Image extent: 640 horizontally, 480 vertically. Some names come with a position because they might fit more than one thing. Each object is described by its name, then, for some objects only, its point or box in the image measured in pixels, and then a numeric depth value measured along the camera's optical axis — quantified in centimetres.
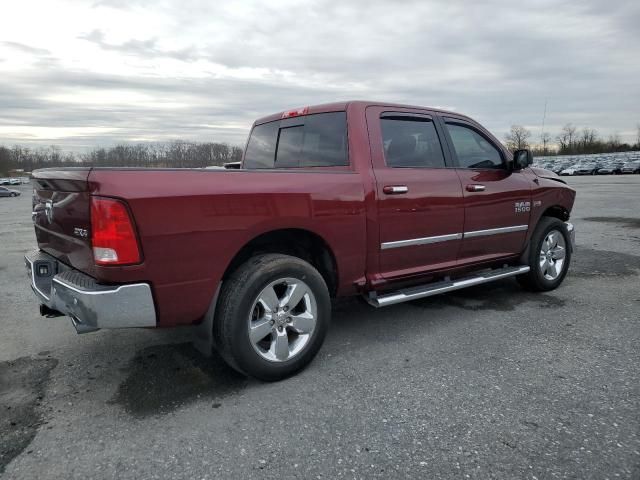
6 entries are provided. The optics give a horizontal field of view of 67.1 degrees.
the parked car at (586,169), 5916
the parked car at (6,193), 5089
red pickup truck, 262
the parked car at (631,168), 5428
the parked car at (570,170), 6016
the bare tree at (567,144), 11125
